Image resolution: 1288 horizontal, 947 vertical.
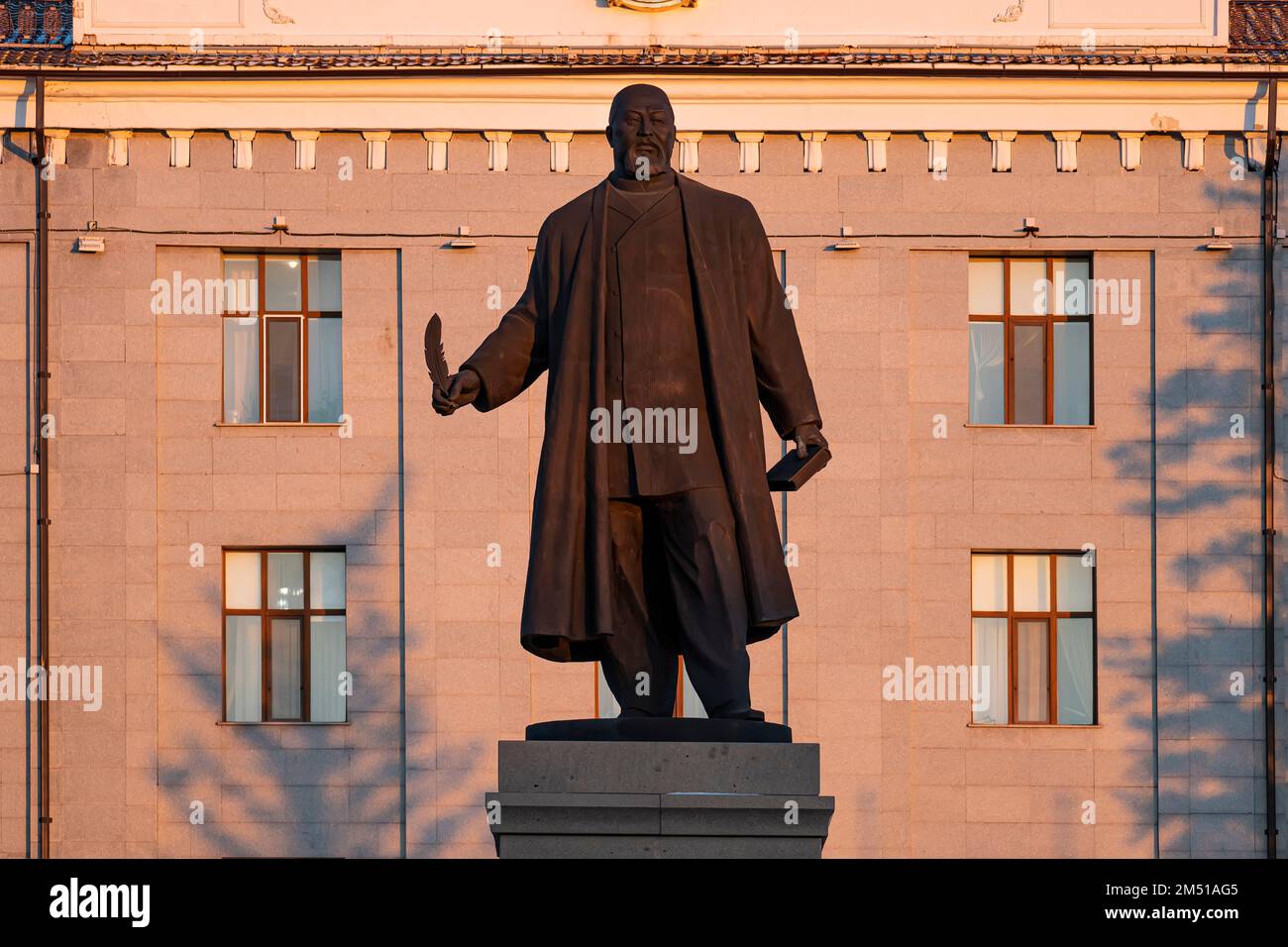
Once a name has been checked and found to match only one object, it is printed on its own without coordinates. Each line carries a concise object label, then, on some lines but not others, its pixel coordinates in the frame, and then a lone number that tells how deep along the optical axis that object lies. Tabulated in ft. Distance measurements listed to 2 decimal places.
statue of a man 39.96
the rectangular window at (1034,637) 99.50
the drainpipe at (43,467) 97.60
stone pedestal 36.83
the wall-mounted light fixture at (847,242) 99.50
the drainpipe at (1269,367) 99.71
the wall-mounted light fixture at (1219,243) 100.12
